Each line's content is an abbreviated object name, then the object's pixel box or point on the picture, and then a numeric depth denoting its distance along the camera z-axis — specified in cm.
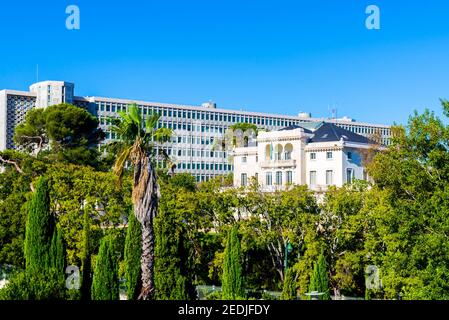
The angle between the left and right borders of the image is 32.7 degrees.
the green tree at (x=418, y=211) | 3294
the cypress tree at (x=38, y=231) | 3750
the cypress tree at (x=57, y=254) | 3770
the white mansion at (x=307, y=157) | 8281
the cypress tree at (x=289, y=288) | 4294
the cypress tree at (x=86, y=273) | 3954
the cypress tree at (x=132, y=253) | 3725
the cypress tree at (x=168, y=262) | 3472
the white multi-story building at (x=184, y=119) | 13275
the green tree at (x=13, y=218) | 4859
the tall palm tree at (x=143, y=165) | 3192
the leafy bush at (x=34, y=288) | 2998
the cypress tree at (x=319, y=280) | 3972
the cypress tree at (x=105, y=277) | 3697
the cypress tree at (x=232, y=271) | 3769
